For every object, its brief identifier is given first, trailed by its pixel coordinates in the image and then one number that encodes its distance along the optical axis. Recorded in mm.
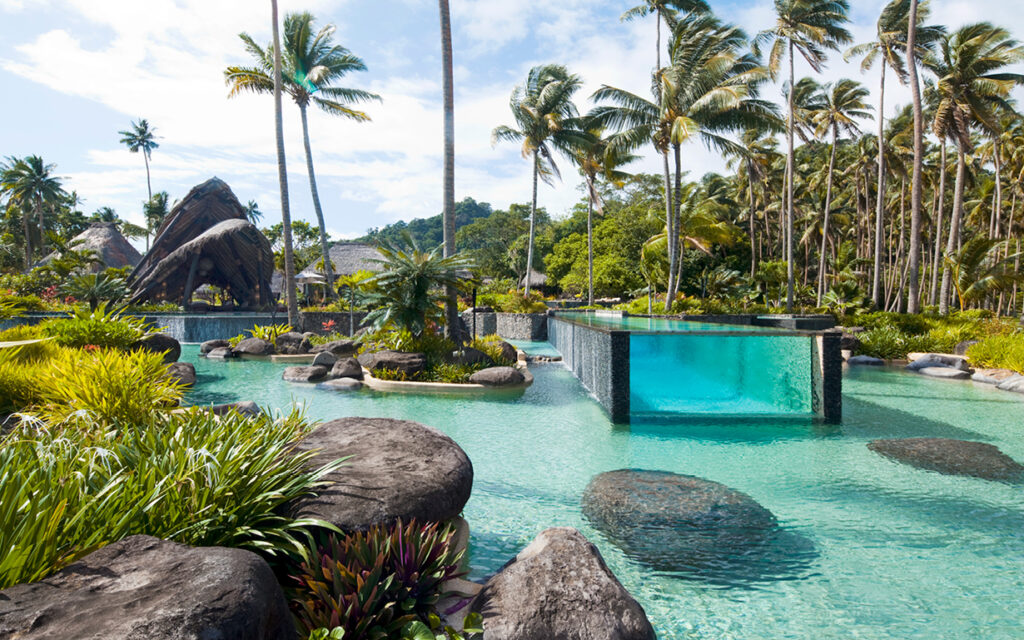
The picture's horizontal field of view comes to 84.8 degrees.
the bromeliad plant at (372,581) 2549
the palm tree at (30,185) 44378
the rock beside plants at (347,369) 12289
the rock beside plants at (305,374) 12391
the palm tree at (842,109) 28891
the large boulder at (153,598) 1765
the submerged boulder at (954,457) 6088
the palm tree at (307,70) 23094
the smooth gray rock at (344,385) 11422
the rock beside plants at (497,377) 11523
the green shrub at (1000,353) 12570
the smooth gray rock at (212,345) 17825
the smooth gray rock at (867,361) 15578
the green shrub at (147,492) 2326
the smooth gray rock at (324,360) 13359
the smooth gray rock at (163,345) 11797
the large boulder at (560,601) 2691
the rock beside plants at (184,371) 11055
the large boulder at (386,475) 3119
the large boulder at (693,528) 3979
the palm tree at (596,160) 26031
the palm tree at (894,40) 23172
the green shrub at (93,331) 10297
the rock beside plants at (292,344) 16969
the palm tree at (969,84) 20281
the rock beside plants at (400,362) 11914
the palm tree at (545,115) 26656
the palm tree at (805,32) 23500
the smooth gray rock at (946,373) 13141
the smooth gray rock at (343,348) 14727
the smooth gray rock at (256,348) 16984
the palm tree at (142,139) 54875
